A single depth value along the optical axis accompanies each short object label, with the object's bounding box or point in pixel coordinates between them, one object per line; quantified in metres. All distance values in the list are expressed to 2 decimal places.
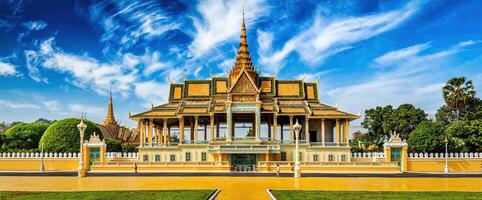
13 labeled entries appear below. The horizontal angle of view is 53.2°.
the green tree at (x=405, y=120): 63.47
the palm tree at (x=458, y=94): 56.50
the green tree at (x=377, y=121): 66.38
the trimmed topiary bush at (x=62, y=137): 57.31
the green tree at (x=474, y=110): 55.59
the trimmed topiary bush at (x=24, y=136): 64.75
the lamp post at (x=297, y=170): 35.19
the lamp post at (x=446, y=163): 44.26
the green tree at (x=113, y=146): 63.09
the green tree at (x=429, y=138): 50.19
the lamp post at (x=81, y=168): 35.86
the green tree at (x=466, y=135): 49.31
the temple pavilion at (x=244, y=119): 49.25
